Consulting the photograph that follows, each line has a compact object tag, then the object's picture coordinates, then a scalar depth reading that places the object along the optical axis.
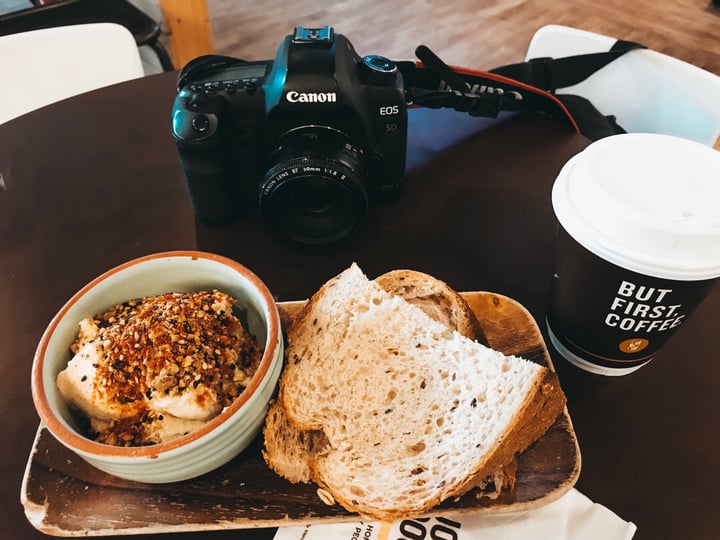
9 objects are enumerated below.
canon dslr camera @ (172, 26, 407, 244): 0.63
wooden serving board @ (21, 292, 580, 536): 0.44
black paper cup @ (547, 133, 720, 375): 0.41
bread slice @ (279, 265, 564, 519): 0.44
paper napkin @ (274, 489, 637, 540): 0.45
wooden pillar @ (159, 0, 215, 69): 1.55
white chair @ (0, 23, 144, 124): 0.95
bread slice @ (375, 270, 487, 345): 0.54
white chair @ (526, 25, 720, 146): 0.87
